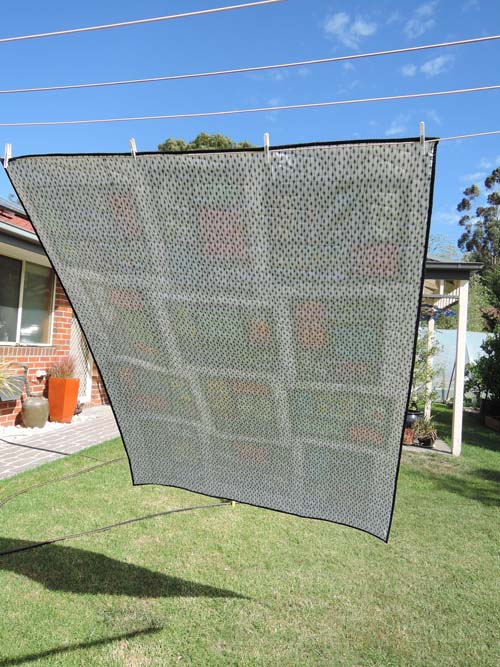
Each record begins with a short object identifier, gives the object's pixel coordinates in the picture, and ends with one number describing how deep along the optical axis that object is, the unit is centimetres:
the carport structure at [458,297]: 684
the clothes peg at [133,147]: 139
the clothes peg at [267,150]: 128
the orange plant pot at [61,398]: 757
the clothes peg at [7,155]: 155
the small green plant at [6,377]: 637
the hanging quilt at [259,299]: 128
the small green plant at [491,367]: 973
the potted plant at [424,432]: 740
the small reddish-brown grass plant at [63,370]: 771
